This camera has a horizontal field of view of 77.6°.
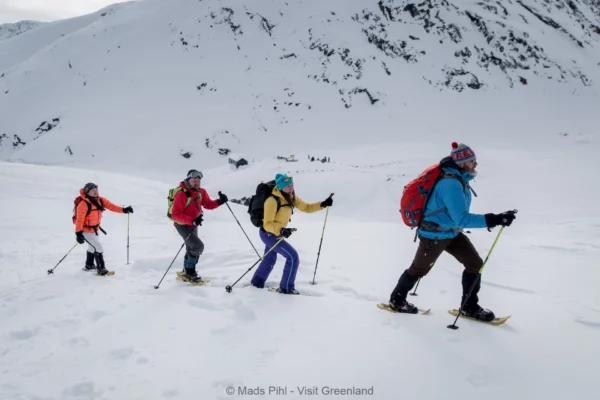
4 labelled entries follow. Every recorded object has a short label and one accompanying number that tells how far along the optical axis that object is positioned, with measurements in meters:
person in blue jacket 4.14
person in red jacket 6.28
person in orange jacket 7.08
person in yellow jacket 5.61
